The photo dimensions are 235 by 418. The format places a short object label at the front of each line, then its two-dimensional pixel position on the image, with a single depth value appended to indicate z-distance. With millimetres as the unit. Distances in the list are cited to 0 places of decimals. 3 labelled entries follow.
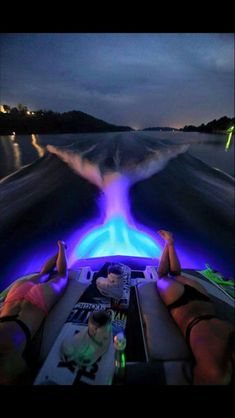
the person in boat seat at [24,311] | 1312
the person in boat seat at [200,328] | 1183
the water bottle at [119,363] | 1255
